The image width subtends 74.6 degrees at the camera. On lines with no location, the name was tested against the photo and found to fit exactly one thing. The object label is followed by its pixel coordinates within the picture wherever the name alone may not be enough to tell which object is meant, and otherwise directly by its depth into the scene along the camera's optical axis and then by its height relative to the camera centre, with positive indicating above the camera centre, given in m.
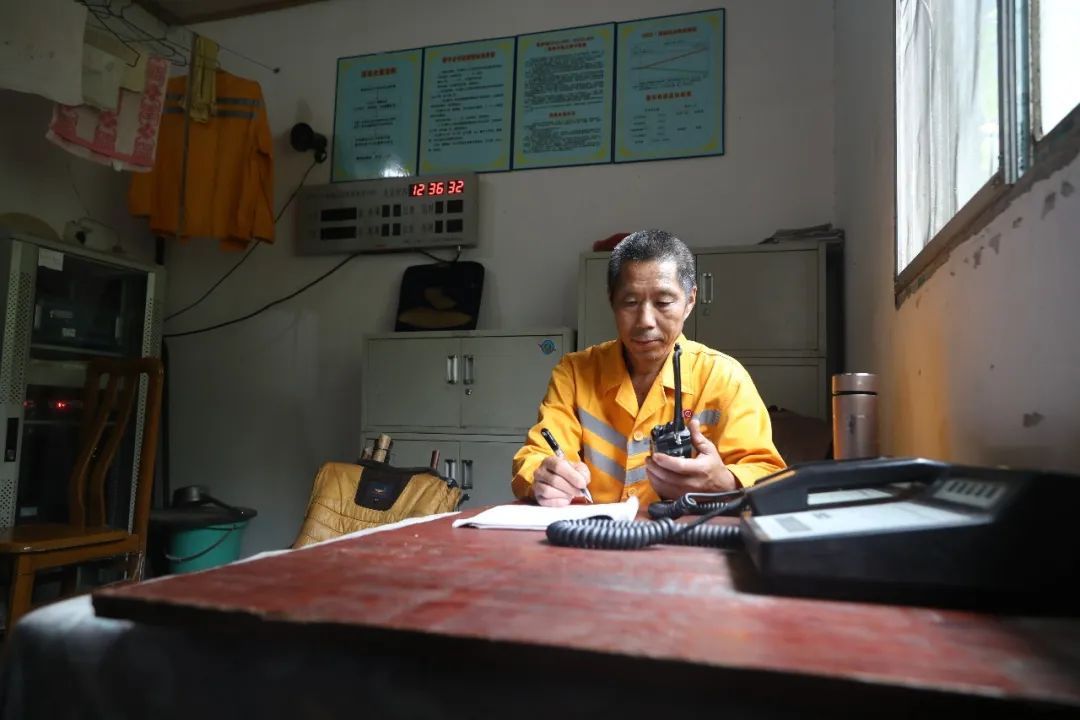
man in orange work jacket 1.53 +0.04
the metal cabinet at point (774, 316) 2.66 +0.37
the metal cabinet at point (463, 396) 3.03 +0.03
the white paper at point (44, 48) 2.66 +1.31
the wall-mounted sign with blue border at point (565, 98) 3.49 +1.54
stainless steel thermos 1.32 +0.00
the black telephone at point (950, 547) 0.49 -0.09
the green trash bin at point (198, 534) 3.14 -0.64
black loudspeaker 3.79 +1.39
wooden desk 0.36 -0.14
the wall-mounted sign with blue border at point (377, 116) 3.79 +1.53
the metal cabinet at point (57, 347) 2.80 +0.19
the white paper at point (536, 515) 0.99 -0.17
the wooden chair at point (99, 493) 2.41 -0.39
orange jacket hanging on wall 3.47 +1.06
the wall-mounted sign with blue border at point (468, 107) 3.64 +1.54
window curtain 1.10 +0.57
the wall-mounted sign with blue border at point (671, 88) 3.33 +1.53
